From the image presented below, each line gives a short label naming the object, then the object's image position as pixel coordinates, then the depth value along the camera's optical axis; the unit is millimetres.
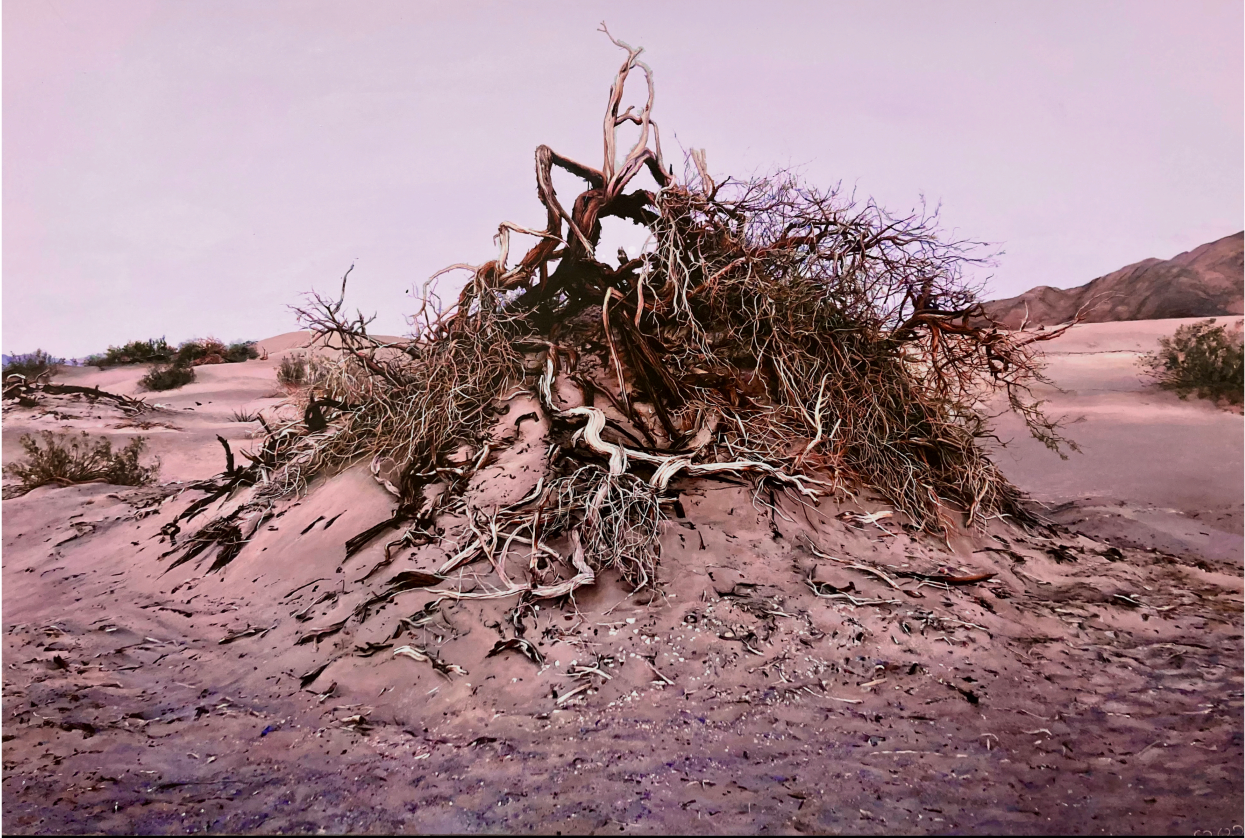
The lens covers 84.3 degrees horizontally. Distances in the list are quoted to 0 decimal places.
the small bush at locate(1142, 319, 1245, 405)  9328
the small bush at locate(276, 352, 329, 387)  14320
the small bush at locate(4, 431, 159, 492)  7688
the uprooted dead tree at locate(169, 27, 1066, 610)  4824
